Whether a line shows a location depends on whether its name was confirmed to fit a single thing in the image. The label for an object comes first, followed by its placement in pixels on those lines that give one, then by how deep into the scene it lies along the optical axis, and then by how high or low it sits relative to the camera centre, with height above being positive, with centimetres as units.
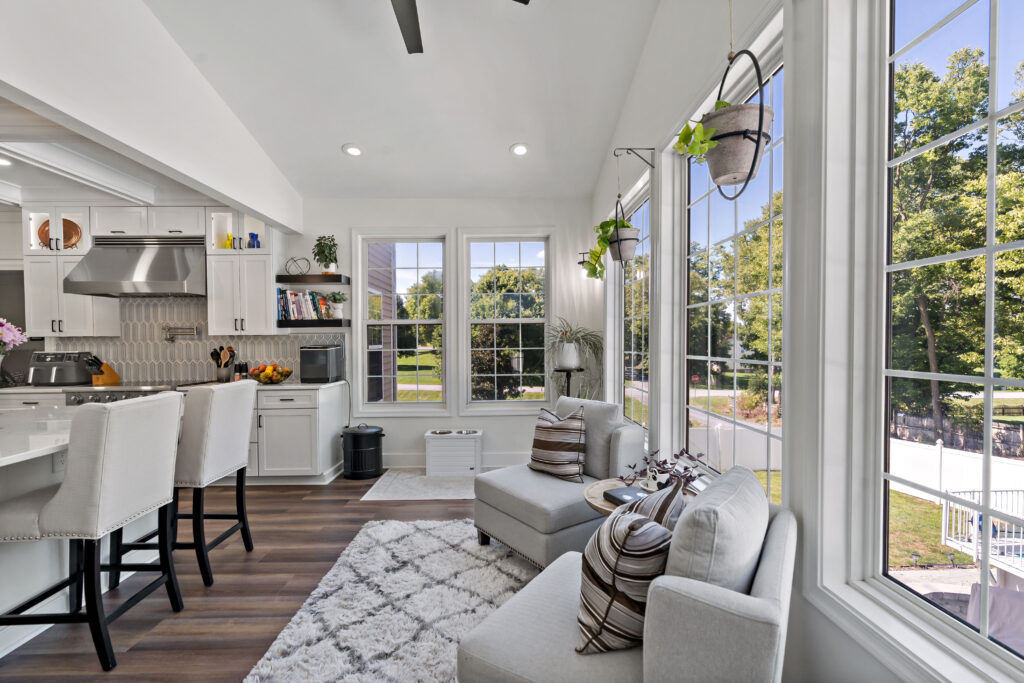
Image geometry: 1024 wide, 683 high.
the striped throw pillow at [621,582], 125 -67
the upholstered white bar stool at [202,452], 252 -63
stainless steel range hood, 393 +55
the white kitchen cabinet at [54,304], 431 +29
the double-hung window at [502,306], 495 +32
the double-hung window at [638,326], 328 +8
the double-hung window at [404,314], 496 +23
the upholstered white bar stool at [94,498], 183 -66
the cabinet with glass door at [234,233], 441 +96
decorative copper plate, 436 +94
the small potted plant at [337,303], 462 +33
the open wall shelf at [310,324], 455 +12
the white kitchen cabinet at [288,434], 422 -87
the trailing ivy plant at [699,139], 134 +57
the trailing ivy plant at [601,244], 285 +60
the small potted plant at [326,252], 462 +82
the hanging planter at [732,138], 132 +56
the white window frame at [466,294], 483 +43
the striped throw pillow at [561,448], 288 -69
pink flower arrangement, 204 +0
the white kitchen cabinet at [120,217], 437 +108
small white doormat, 393 -132
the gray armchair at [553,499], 248 -89
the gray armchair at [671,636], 98 -70
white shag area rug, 187 -130
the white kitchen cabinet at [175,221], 437 +106
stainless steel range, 404 -49
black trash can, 443 -108
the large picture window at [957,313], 95 +5
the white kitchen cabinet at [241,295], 441 +38
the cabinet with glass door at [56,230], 433 +97
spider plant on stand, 450 -13
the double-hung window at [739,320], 178 +7
